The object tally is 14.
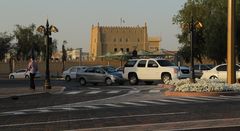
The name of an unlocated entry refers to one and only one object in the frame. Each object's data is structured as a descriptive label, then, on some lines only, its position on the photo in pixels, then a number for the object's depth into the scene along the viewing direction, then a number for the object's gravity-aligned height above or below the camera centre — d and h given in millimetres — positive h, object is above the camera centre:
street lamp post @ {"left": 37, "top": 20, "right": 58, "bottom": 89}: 31678 +1620
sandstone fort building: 135750 +7032
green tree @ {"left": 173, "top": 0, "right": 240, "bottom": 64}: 62875 +4764
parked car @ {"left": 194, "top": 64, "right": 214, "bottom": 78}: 47719 +8
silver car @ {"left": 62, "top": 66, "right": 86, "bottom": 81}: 53550 -410
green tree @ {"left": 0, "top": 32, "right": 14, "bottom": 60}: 92750 +4211
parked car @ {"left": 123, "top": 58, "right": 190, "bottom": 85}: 38500 -165
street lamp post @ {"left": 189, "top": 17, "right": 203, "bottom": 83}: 30506 +1804
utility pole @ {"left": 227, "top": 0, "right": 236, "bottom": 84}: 29062 +1160
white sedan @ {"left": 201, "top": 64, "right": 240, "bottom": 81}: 38438 -335
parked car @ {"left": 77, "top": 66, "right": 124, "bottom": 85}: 41344 -513
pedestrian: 29375 +21
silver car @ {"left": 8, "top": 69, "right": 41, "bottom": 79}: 67975 -651
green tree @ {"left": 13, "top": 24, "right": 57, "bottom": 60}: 97188 +4923
